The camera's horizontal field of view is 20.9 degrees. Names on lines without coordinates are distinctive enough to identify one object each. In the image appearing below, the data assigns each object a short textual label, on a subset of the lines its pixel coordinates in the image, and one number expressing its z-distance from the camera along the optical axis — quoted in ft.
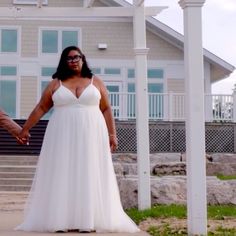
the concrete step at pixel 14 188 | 53.72
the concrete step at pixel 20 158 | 62.69
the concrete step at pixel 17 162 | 61.16
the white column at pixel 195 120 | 19.69
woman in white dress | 20.77
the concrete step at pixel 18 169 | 58.23
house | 78.33
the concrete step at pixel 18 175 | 56.59
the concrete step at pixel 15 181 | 54.95
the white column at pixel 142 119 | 28.48
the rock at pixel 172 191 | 30.27
